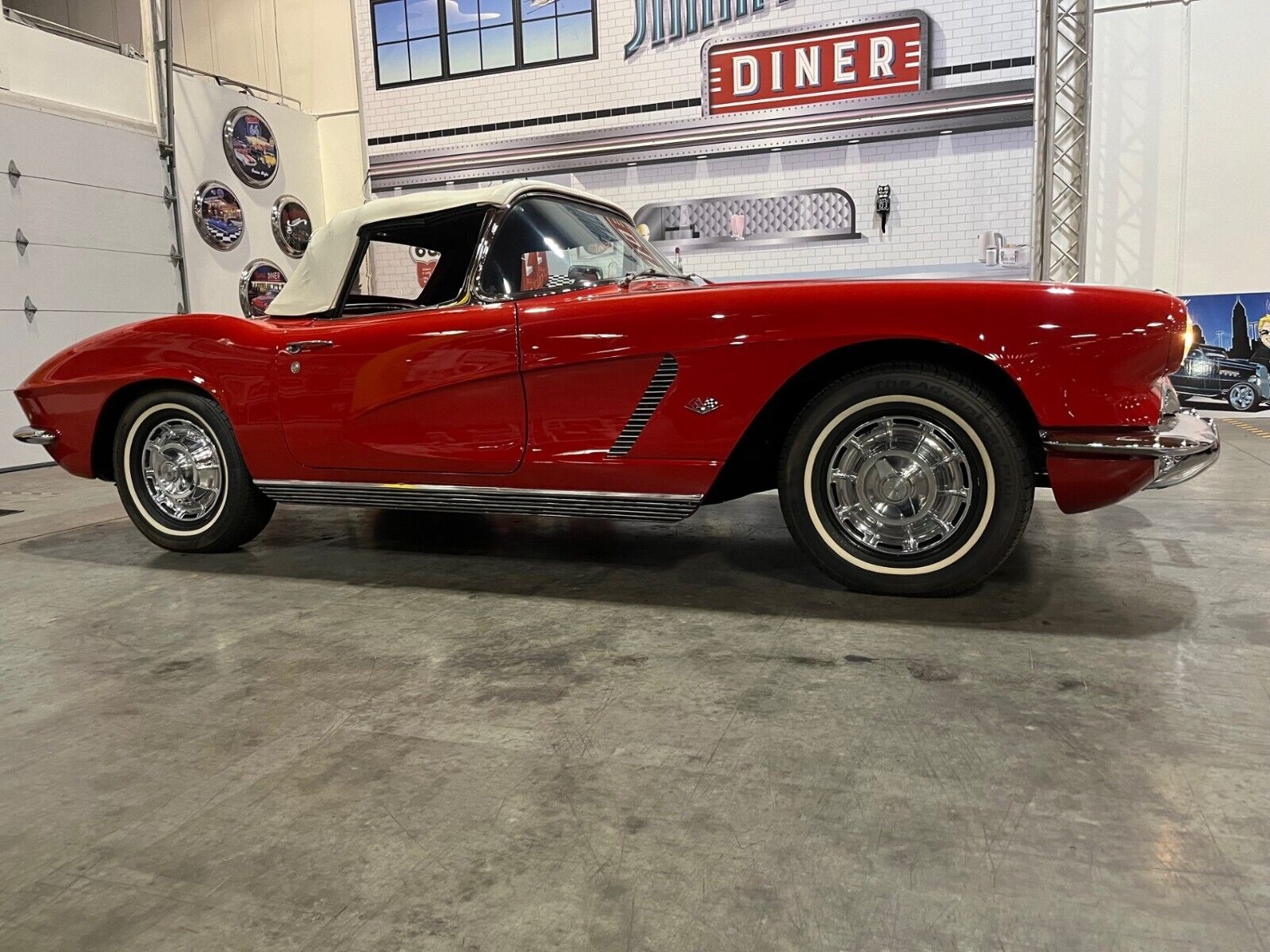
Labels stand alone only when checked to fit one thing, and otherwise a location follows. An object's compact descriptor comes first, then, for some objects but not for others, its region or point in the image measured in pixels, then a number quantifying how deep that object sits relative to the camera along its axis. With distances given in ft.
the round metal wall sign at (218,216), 34.27
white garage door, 27.40
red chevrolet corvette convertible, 8.07
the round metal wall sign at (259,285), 36.35
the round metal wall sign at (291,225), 37.91
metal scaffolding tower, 28.99
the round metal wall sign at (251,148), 35.55
